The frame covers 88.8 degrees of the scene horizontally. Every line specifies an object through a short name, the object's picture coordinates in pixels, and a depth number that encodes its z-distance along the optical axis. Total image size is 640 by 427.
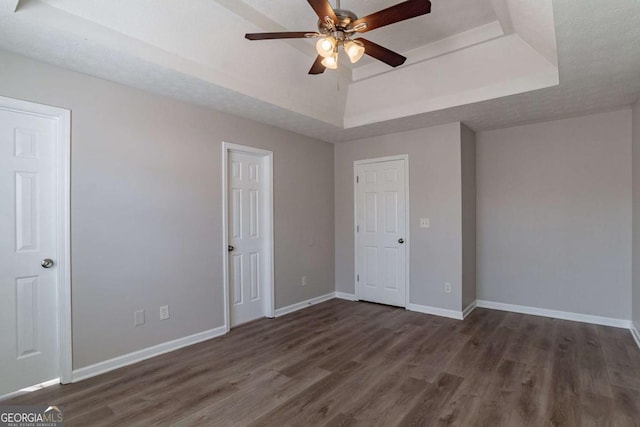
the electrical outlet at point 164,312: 3.15
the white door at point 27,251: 2.38
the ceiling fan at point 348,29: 1.88
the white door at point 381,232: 4.63
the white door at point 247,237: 3.89
